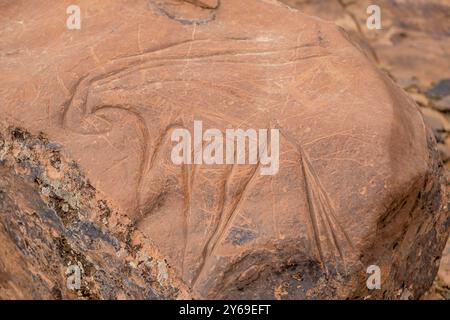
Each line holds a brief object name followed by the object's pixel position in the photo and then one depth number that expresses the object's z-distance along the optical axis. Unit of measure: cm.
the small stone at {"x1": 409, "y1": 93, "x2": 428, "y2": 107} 459
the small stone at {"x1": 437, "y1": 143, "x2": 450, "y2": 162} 434
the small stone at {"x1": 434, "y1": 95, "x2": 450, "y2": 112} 454
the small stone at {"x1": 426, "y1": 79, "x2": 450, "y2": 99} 464
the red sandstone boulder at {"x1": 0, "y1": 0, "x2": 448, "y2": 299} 267
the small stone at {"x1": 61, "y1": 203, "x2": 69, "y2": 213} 283
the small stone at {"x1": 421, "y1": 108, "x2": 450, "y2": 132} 445
